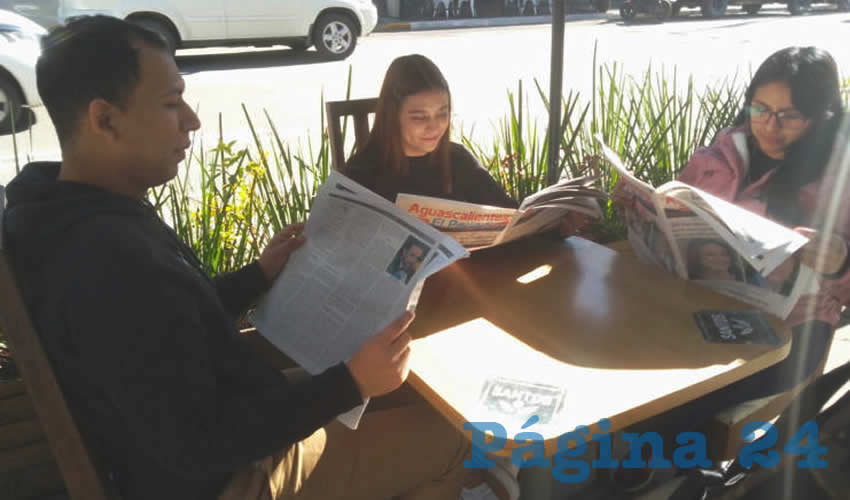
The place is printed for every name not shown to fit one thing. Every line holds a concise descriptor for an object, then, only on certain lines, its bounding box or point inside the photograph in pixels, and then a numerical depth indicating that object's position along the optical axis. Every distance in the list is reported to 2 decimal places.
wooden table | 1.17
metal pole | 2.38
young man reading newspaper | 1.00
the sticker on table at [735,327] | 1.34
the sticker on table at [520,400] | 1.11
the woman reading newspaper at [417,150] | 2.11
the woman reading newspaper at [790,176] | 1.64
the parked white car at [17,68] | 6.23
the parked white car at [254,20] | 9.87
